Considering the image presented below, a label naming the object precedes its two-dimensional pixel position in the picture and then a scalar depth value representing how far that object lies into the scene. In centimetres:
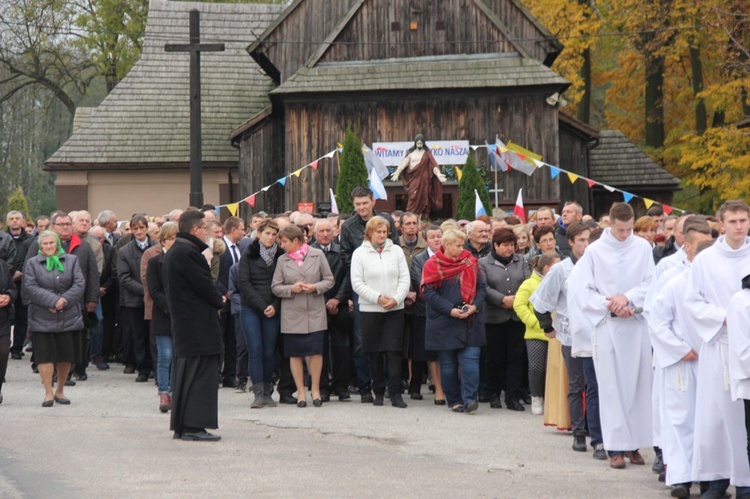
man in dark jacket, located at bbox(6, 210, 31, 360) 1945
